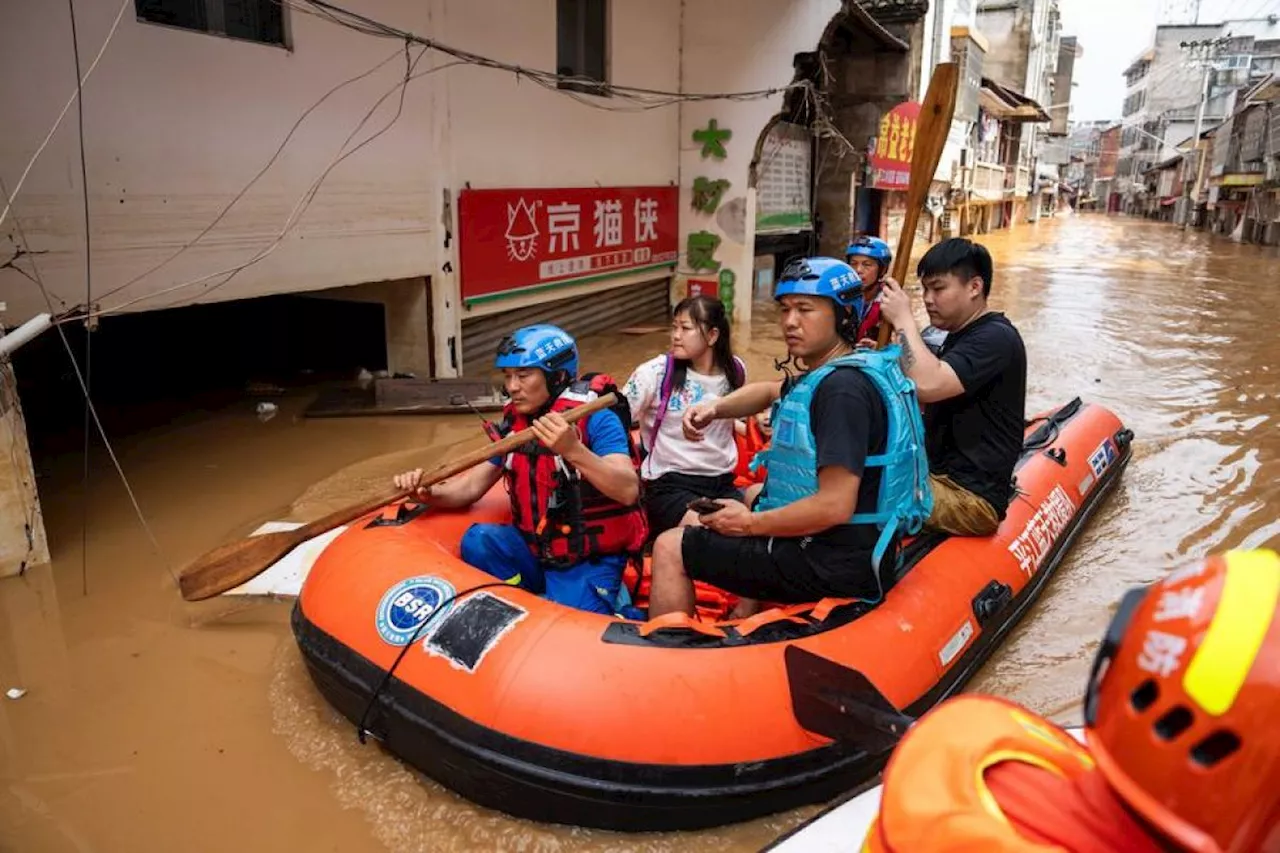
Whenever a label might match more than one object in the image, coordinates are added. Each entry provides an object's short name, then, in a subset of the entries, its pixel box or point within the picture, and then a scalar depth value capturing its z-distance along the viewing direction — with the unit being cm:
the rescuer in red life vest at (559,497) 316
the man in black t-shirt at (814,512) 253
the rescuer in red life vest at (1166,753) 93
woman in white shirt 372
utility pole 4591
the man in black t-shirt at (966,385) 330
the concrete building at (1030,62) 3962
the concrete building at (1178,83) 4947
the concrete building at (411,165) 466
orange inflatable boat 253
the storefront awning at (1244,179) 3291
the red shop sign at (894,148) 1408
